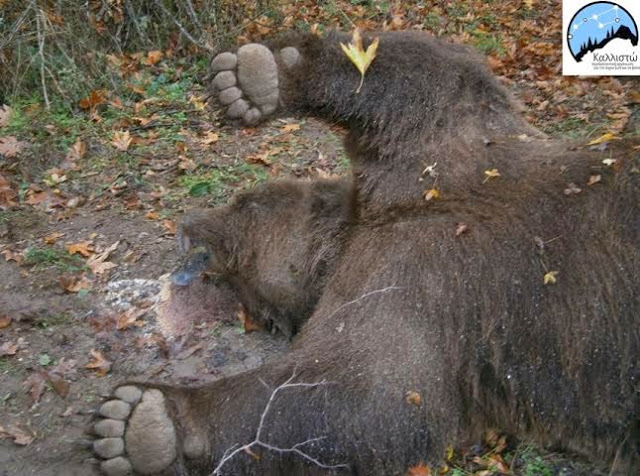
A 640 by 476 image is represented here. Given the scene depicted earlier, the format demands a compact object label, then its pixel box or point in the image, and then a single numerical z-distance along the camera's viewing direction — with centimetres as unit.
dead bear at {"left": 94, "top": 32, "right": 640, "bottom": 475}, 310
